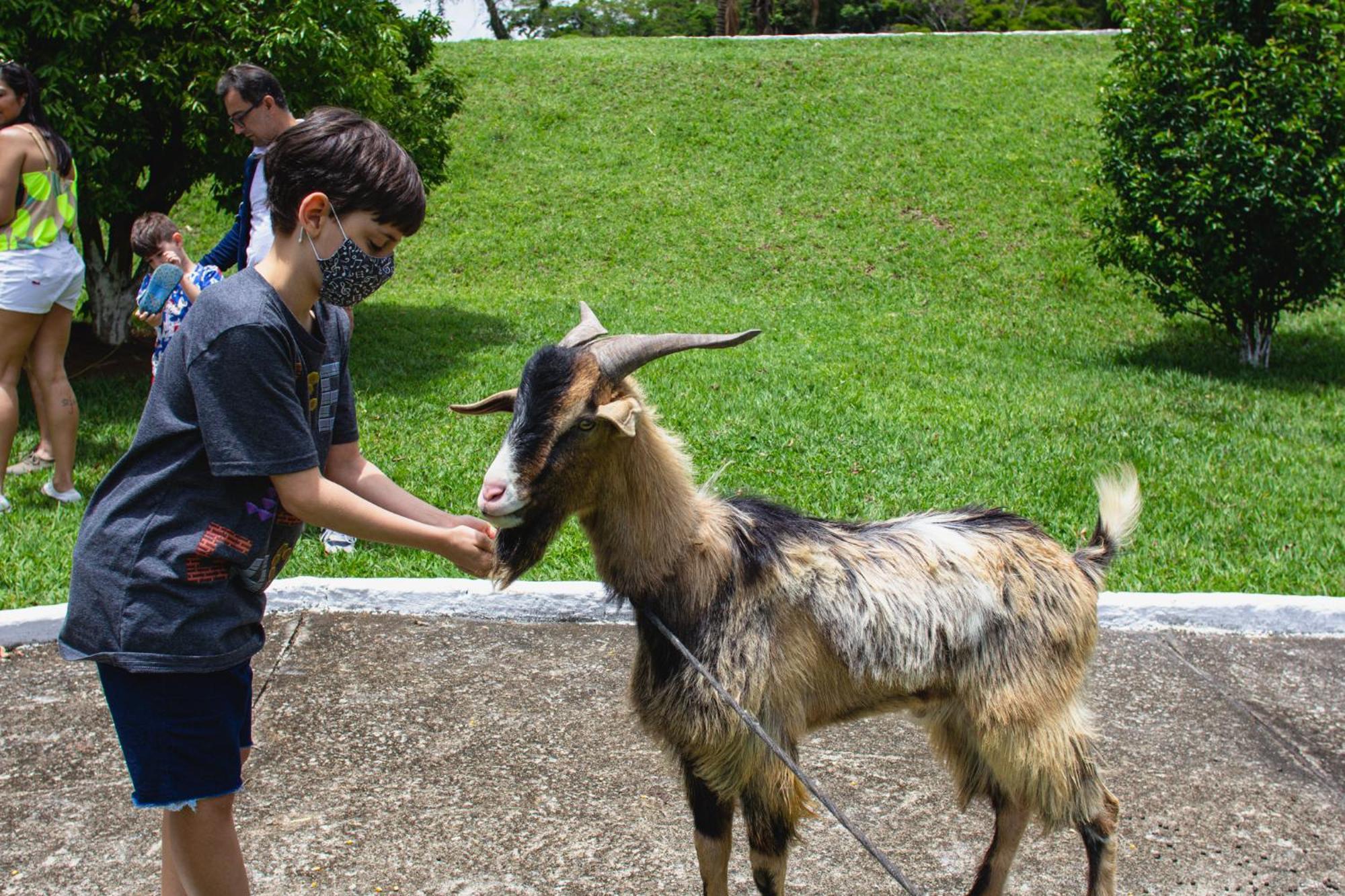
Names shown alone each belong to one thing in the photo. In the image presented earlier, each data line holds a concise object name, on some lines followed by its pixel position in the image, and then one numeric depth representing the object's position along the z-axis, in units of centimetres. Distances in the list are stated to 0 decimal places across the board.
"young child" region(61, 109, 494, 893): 229
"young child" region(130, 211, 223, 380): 577
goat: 279
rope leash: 278
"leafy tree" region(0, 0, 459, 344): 881
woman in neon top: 588
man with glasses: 560
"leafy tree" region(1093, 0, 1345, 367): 1074
